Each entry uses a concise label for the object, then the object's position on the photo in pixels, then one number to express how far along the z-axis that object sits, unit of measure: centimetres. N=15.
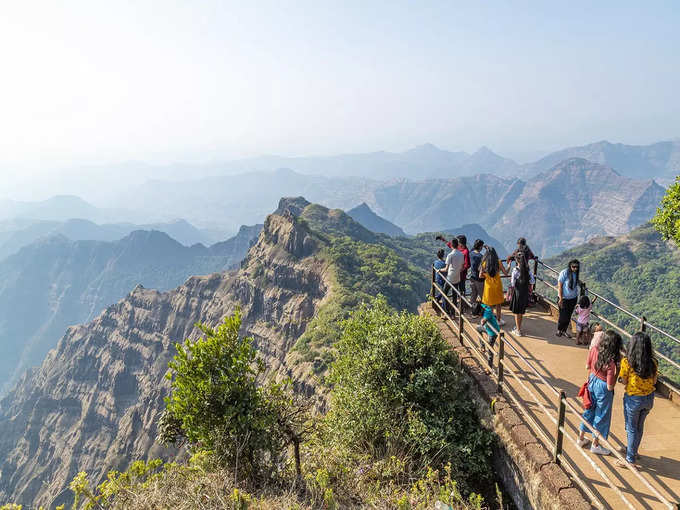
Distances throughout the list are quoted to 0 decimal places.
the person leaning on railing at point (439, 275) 1152
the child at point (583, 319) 927
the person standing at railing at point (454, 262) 1094
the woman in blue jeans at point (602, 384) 612
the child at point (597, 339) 649
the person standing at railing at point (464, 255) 1098
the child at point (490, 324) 883
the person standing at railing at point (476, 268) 1082
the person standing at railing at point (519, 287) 981
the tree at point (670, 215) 1629
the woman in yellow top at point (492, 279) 953
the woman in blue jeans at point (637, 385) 591
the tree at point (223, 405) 661
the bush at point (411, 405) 744
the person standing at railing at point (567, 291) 939
